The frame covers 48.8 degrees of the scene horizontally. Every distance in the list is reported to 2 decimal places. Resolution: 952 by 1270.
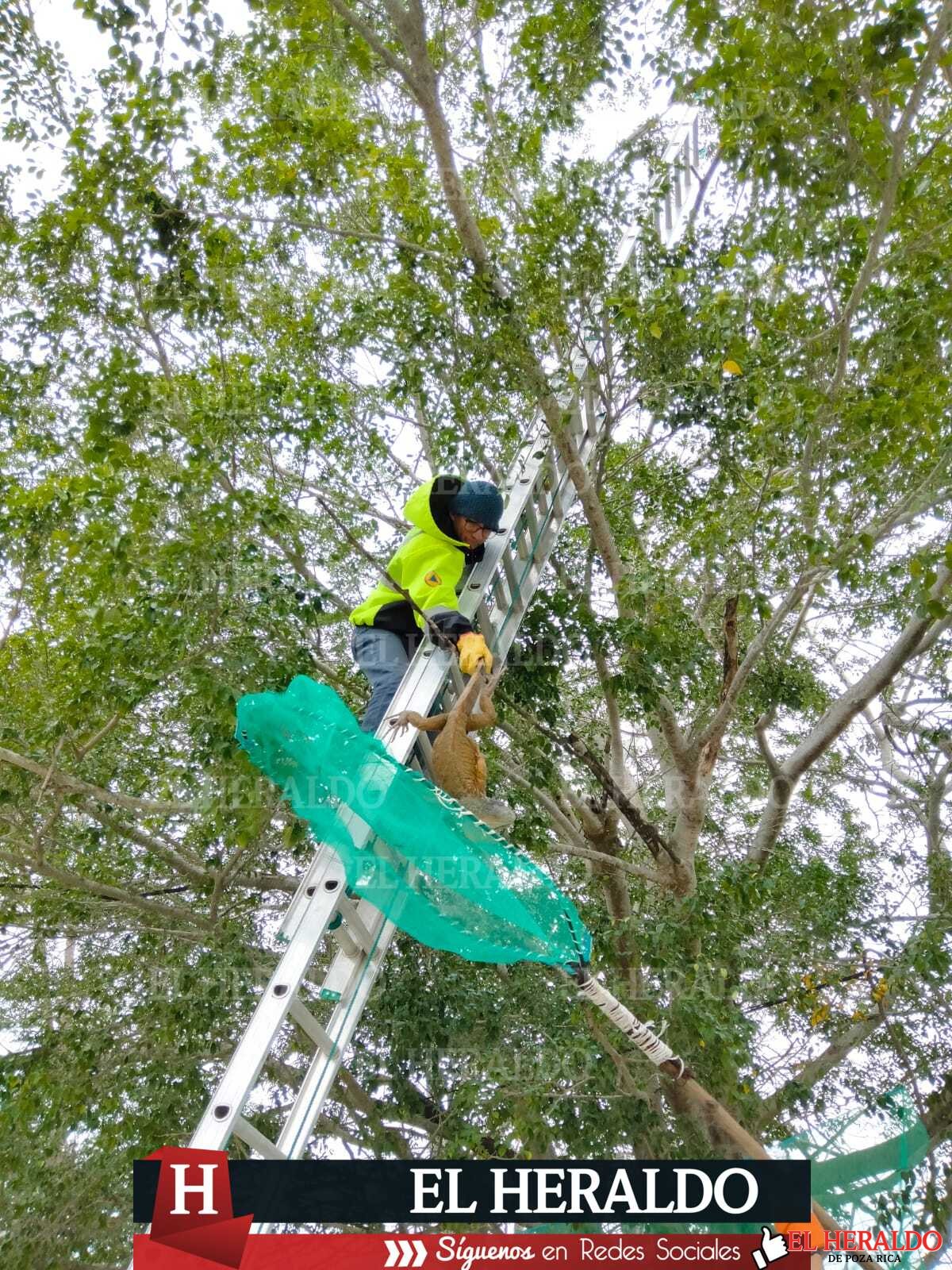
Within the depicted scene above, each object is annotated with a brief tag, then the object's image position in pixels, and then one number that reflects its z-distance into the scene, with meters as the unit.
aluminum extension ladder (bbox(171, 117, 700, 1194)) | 2.62
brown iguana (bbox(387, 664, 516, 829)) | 3.38
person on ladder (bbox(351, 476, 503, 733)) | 3.92
